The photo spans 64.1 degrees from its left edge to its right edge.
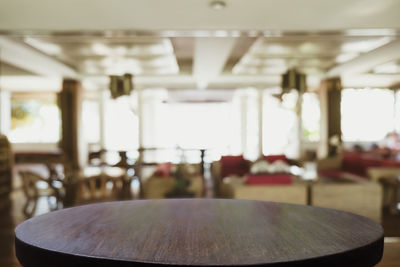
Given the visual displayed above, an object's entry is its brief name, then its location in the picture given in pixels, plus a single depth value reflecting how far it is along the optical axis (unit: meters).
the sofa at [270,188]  3.97
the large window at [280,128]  11.53
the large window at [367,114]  11.87
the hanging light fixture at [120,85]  5.17
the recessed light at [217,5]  3.29
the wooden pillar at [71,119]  8.34
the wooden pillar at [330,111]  8.74
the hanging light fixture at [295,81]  5.04
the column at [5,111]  12.05
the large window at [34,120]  12.61
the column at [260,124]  10.90
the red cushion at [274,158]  6.52
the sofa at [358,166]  5.14
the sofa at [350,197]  4.07
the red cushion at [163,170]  5.20
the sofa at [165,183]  5.08
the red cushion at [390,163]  5.41
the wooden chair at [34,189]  4.39
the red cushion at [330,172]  6.19
